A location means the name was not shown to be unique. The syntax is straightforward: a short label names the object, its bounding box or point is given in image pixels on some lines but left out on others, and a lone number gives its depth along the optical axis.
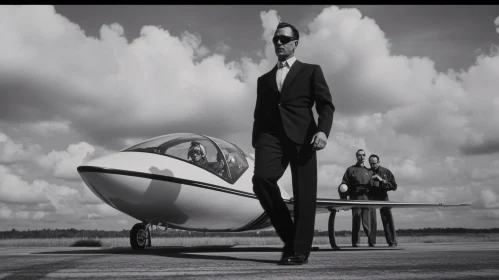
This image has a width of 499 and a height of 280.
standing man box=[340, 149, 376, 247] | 11.79
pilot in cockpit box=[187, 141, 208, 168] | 7.59
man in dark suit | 4.55
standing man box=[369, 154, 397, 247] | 11.45
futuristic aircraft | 6.87
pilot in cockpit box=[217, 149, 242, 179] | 7.92
